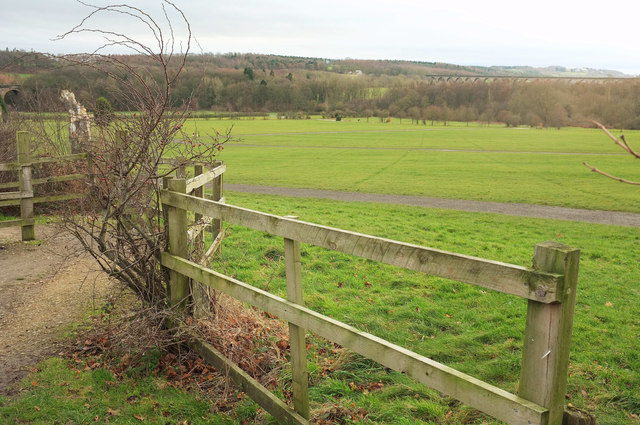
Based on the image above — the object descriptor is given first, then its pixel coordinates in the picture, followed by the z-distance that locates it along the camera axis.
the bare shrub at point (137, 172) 4.85
